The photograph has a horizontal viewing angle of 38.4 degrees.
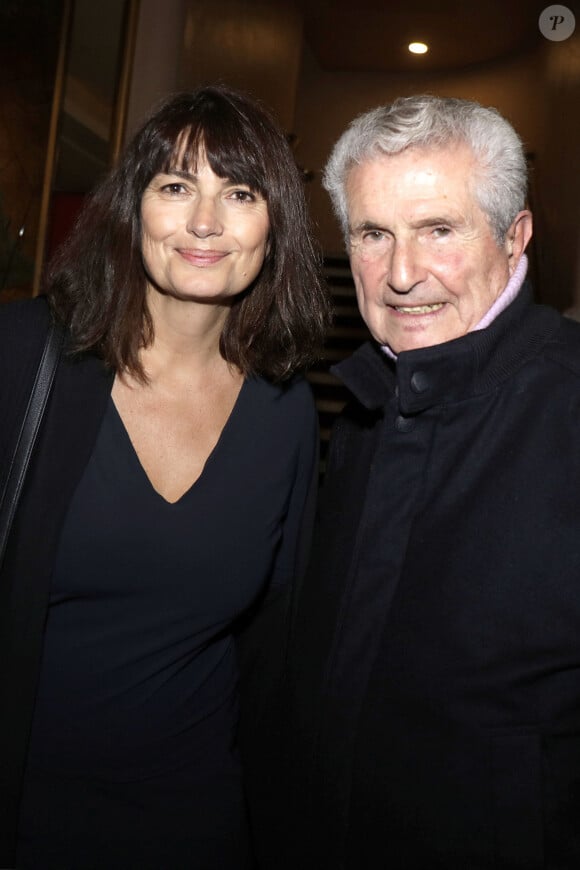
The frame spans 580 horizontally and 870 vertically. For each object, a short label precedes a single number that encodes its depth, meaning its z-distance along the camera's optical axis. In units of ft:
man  4.60
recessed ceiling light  34.65
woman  5.80
